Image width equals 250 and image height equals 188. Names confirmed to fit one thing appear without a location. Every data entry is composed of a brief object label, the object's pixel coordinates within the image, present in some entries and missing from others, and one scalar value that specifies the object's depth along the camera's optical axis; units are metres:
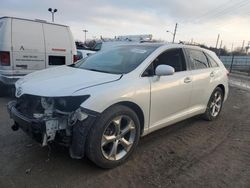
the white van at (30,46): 4.62
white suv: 2.19
